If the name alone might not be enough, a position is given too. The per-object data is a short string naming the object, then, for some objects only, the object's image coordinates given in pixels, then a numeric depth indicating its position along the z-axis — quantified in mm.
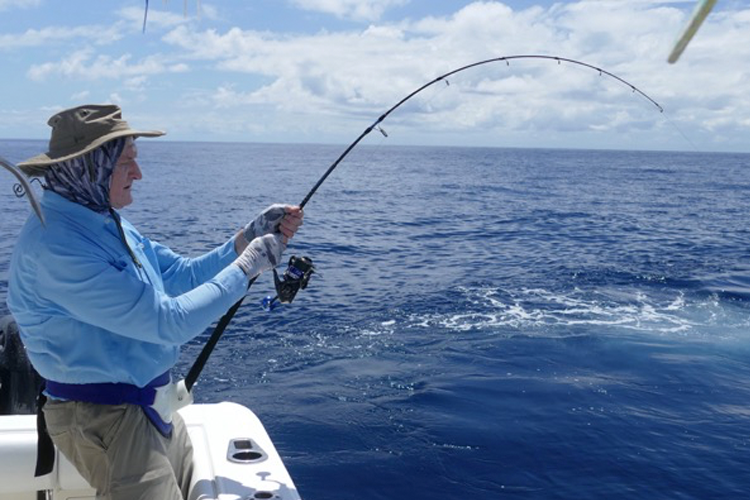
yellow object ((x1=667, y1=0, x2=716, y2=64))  927
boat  3006
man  2357
